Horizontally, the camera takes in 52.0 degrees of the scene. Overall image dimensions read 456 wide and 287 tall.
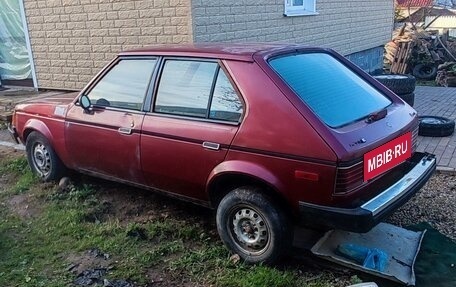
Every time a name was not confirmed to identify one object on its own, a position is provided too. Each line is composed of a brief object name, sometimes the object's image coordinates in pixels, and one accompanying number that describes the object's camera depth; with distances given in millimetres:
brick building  6324
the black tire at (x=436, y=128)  6235
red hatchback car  2930
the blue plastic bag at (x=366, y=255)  3149
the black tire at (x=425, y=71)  13078
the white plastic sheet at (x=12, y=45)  8250
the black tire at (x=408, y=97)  7118
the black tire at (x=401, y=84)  7023
